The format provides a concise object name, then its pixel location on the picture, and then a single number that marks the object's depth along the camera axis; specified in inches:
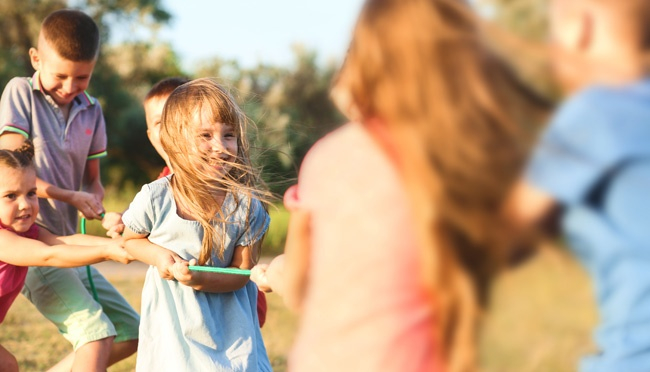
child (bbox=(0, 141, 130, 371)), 134.6
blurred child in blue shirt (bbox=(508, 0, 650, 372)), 97.4
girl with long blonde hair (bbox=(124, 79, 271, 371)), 131.5
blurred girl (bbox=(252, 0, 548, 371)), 99.1
